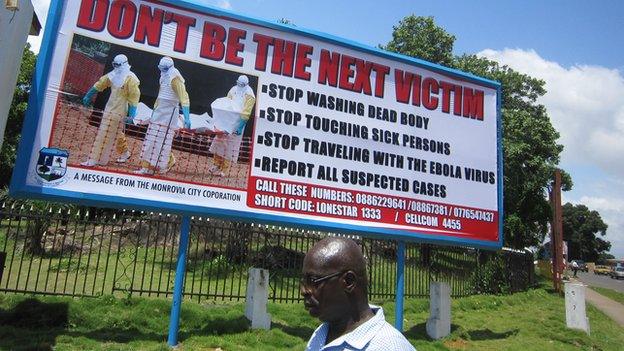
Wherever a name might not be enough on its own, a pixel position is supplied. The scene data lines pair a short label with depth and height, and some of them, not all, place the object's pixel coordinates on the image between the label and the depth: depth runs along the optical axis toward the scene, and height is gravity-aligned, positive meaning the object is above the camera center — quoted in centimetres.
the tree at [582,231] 7881 +675
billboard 573 +165
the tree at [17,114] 2542 +593
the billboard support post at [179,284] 618 -60
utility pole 1753 +125
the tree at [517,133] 2052 +610
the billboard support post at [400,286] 768 -49
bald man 185 -15
